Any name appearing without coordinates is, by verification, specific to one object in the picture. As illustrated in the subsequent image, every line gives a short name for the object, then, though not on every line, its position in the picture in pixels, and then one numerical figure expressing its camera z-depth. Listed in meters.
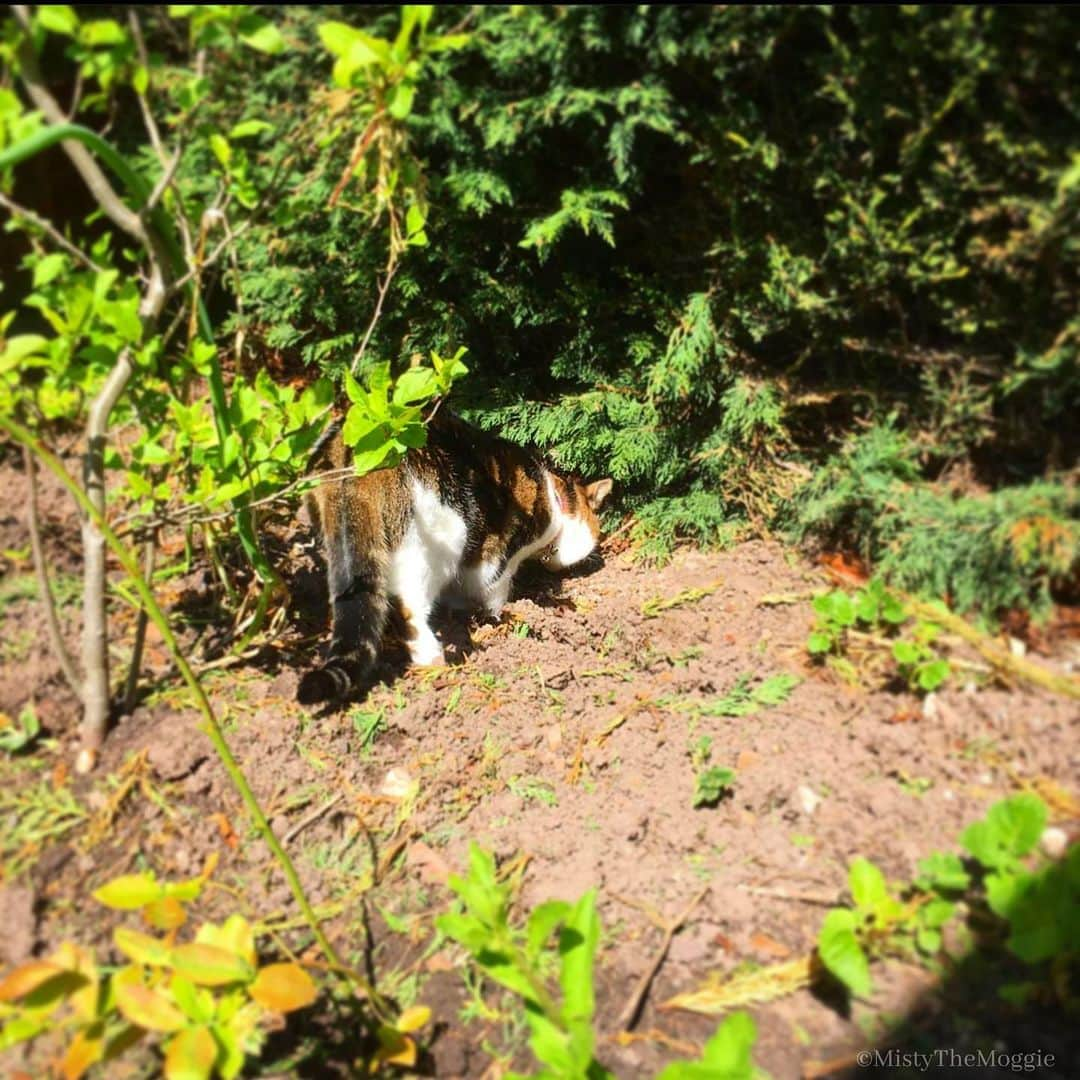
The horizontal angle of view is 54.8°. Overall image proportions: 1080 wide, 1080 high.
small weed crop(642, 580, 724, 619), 1.23
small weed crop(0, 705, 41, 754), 1.01
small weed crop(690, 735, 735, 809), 1.00
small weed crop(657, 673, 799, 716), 1.07
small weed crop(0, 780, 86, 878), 0.95
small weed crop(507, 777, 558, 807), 1.05
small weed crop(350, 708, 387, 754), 1.11
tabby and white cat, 1.19
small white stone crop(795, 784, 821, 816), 0.98
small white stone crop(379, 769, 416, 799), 1.07
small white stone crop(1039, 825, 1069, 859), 0.89
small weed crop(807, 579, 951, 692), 1.00
